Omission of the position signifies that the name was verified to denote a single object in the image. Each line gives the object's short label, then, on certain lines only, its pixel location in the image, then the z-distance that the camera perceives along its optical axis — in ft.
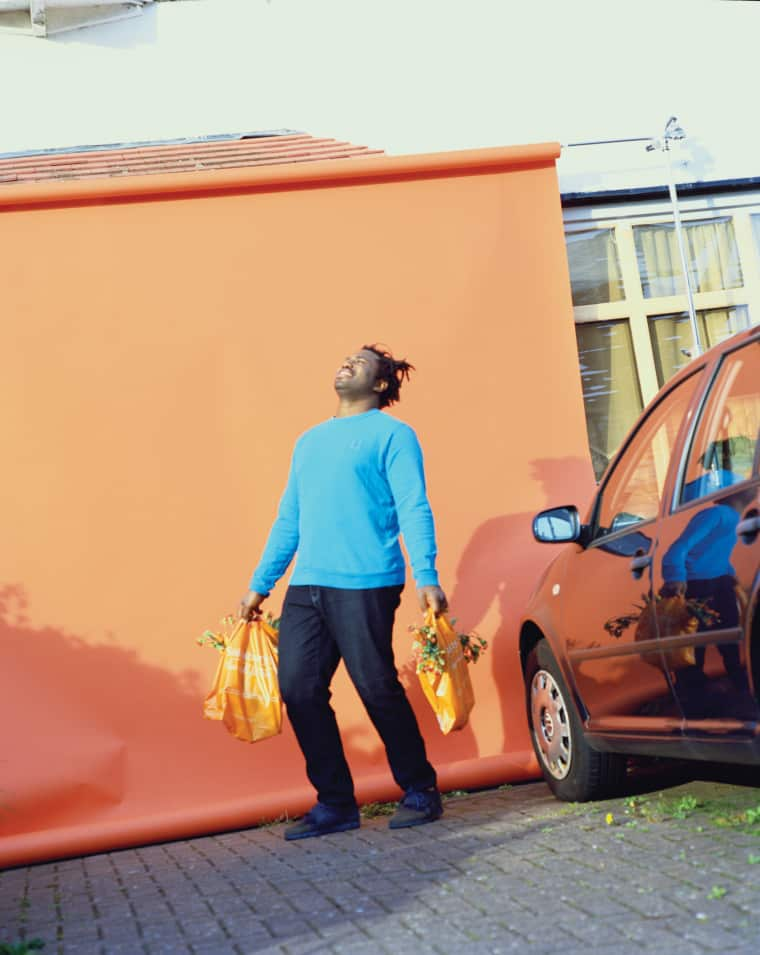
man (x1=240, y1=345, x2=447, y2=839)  18.85
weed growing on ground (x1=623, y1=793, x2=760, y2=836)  15.72
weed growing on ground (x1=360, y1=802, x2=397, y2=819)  21.30
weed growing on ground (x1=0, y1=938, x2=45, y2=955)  13.24
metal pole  29.14
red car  13.43
